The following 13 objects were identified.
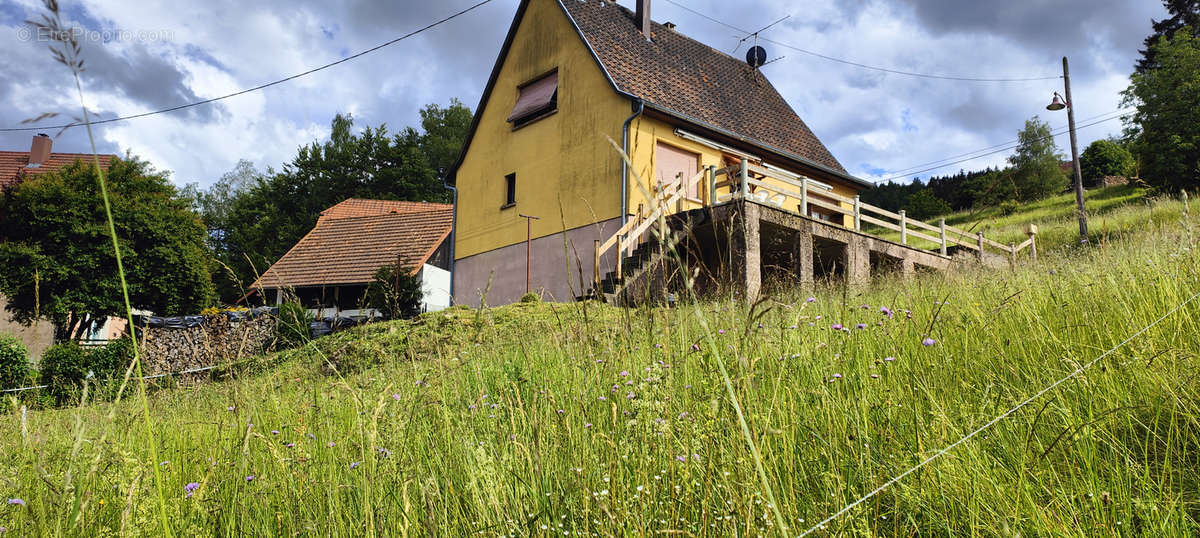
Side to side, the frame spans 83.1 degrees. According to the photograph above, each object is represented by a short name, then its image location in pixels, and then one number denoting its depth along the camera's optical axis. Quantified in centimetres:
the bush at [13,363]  1239
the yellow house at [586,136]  1569
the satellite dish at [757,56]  2209
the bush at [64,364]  1221
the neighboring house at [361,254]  2830
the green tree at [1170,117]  3008
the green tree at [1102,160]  4587
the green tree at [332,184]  4706
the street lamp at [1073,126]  1961
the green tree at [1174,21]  5066
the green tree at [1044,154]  4606
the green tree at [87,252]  2219
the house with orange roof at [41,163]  2812
